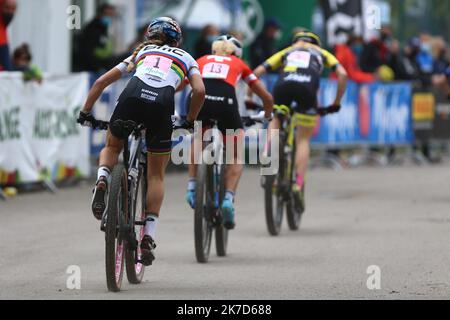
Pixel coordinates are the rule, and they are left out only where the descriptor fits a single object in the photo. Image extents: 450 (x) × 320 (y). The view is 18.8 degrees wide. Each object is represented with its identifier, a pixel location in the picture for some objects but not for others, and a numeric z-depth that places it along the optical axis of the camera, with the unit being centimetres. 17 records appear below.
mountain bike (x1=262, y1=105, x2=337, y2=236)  1270
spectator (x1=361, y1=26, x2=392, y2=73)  2623
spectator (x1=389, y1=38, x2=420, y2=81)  2688
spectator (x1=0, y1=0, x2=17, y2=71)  1638
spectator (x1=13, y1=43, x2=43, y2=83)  1733
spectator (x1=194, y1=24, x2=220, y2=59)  2136
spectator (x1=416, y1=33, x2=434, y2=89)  2766
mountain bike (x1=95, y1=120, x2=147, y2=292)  850
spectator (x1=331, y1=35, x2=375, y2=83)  2445
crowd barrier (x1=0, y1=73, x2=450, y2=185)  1606
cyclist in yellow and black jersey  1344
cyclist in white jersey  889
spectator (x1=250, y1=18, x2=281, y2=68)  2292
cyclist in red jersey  1109
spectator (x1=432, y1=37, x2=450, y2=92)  2811
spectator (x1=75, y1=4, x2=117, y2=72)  2012
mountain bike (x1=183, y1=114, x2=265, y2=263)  1054
